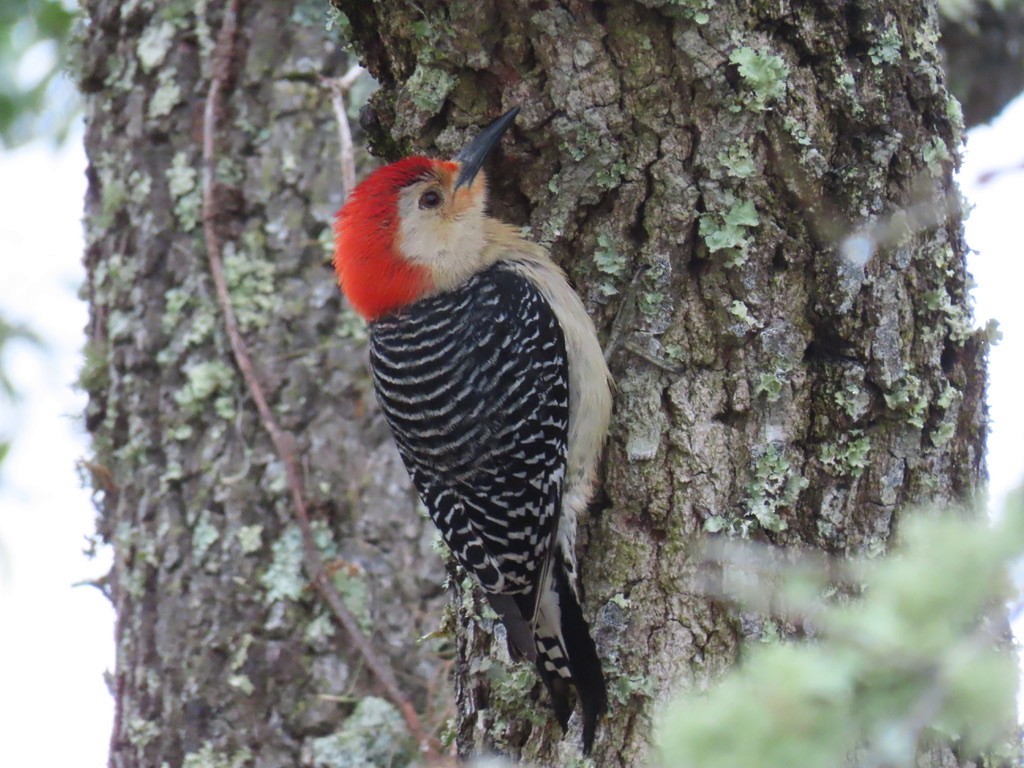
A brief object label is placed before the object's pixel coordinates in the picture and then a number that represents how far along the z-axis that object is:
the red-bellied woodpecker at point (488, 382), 7.04
